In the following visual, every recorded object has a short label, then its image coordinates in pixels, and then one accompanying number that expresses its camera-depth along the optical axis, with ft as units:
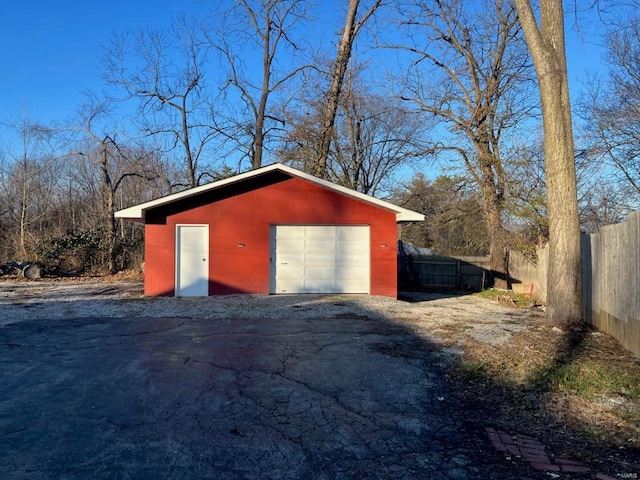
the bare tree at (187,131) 83.66
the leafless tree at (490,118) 64.49
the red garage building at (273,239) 44.47
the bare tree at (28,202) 70.08
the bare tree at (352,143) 76.02
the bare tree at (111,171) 73.41
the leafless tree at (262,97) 81.71
